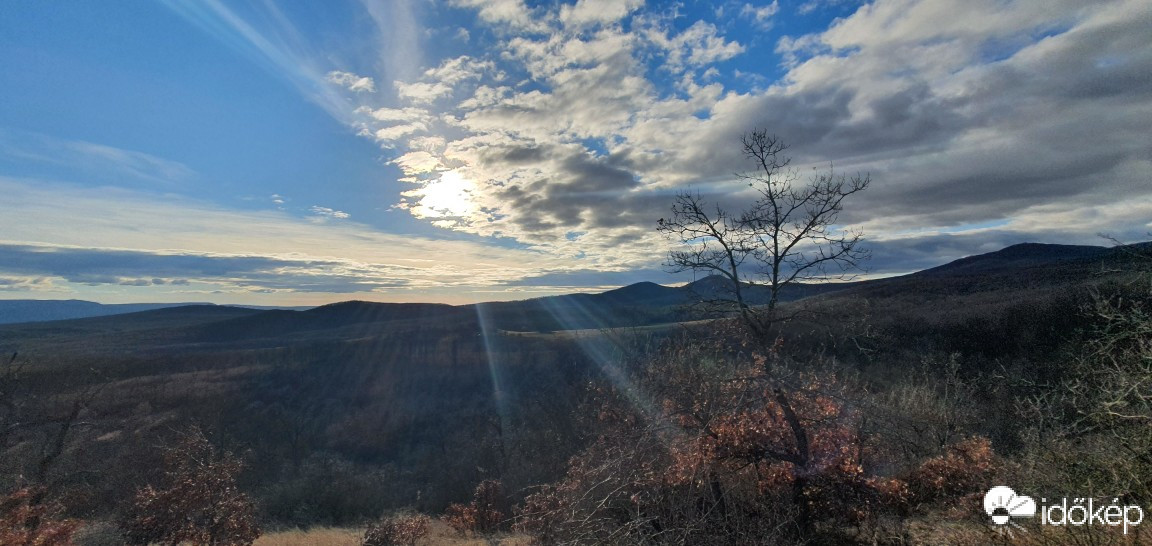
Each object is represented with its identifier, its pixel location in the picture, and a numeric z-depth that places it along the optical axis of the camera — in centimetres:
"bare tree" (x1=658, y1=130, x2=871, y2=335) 694
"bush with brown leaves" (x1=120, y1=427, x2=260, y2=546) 967
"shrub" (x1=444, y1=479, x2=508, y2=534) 1484
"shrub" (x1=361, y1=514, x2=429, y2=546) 1153
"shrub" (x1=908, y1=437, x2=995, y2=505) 753
